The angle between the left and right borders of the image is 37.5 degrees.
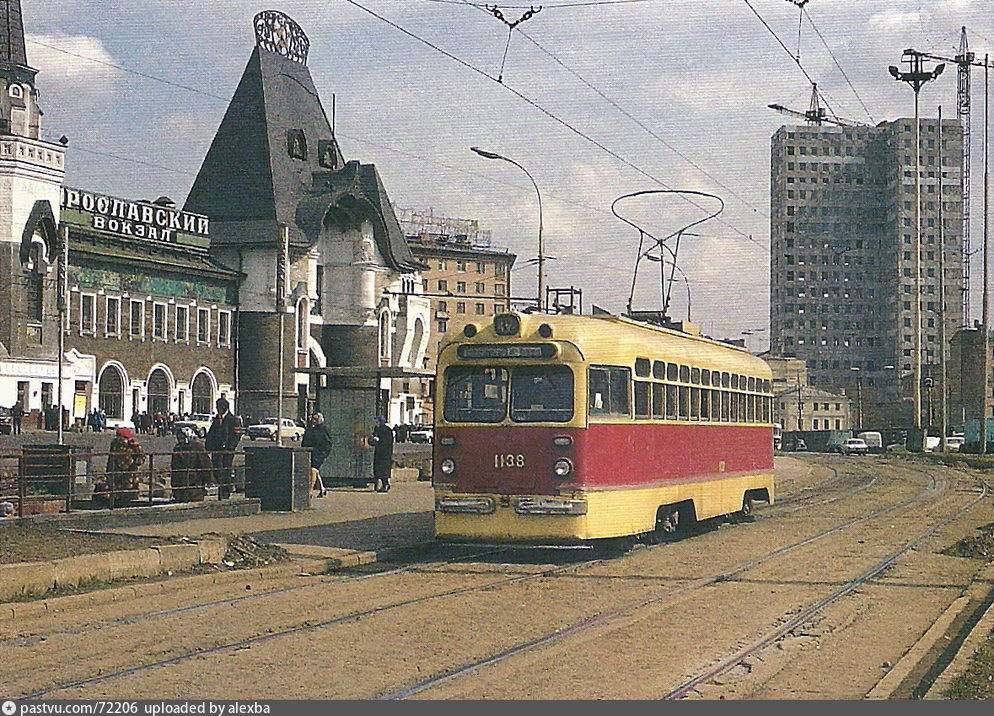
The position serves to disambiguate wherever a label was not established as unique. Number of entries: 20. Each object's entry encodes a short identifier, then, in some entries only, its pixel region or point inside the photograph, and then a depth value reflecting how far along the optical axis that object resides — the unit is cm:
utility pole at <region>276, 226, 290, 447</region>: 2449
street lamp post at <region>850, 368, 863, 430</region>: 12219
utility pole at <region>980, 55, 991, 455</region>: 6384
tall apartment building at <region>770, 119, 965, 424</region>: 14450
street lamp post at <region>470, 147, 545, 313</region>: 3944
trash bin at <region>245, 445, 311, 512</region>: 2409
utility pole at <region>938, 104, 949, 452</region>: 7731
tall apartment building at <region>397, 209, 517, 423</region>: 14412
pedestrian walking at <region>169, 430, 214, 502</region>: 2289
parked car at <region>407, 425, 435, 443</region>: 6919
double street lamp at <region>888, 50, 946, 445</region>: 7012
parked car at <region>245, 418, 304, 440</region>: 6141
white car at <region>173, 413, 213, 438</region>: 6425
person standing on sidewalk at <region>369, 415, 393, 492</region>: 3045
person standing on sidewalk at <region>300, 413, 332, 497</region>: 2791
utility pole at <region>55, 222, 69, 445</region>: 2683
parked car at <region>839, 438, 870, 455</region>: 8656
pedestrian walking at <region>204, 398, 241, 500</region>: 2616
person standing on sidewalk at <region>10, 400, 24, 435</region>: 5347
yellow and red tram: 1739
